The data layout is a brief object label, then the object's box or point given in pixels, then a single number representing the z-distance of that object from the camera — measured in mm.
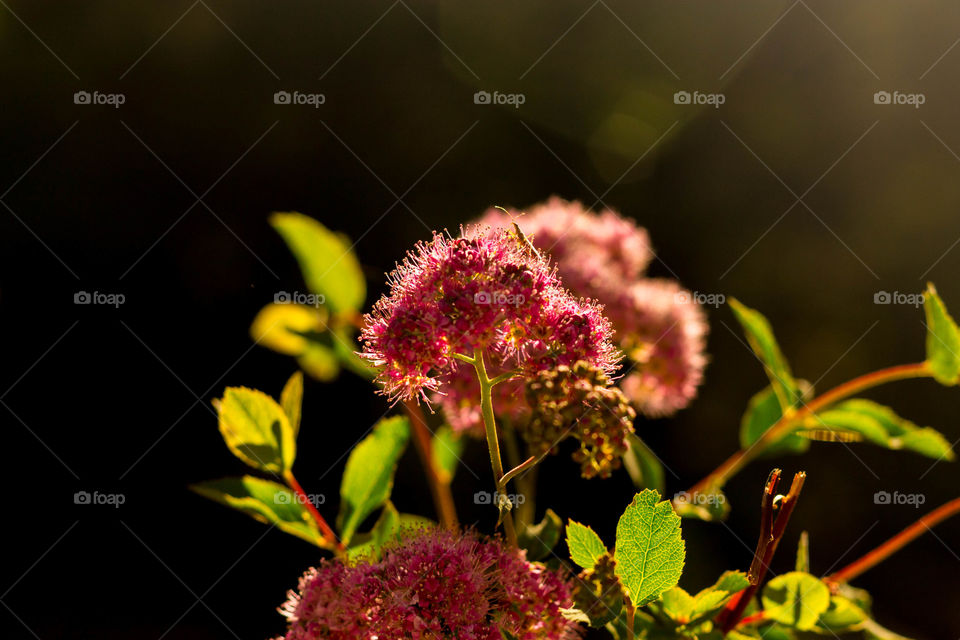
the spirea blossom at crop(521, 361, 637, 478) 359
